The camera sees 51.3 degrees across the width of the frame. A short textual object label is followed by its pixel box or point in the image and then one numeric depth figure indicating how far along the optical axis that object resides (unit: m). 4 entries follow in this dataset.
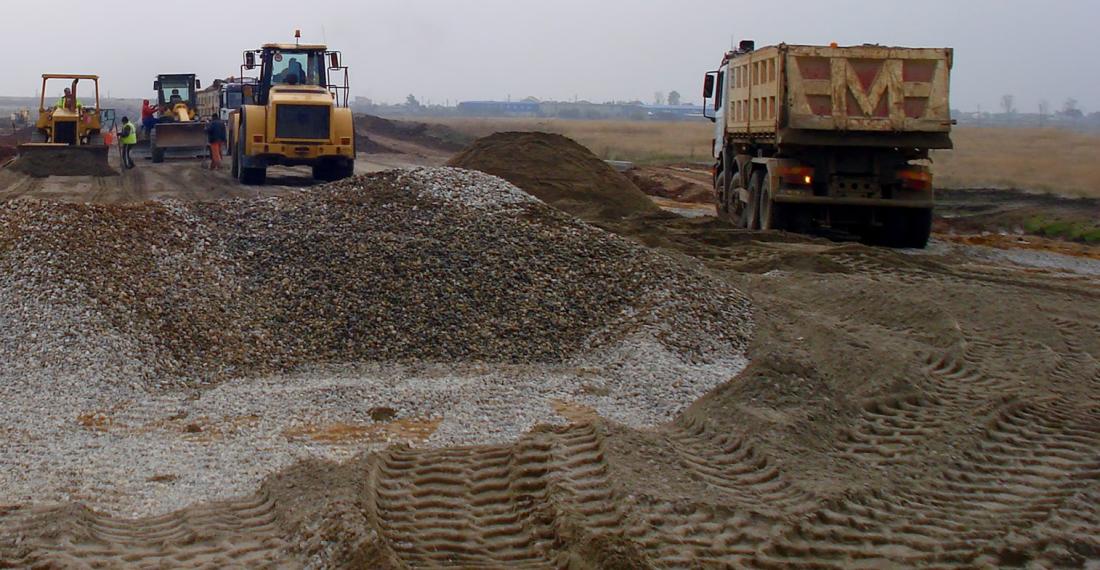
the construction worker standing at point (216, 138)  28.89
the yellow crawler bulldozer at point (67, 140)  26.53
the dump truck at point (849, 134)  15.91
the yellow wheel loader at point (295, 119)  22.48
